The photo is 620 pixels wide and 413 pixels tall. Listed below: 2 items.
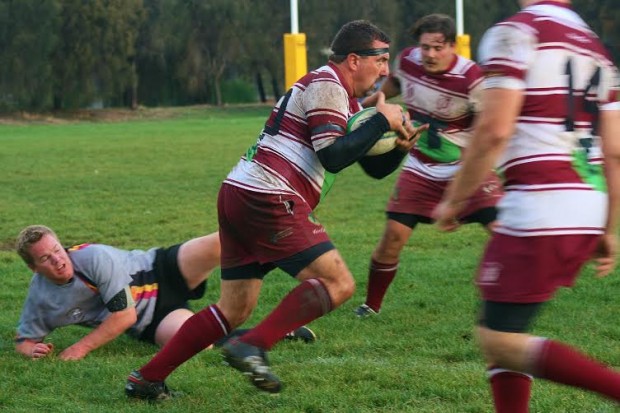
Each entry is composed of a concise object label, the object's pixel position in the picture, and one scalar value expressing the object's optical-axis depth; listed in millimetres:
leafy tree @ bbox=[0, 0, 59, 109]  100812
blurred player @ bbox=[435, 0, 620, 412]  7145
